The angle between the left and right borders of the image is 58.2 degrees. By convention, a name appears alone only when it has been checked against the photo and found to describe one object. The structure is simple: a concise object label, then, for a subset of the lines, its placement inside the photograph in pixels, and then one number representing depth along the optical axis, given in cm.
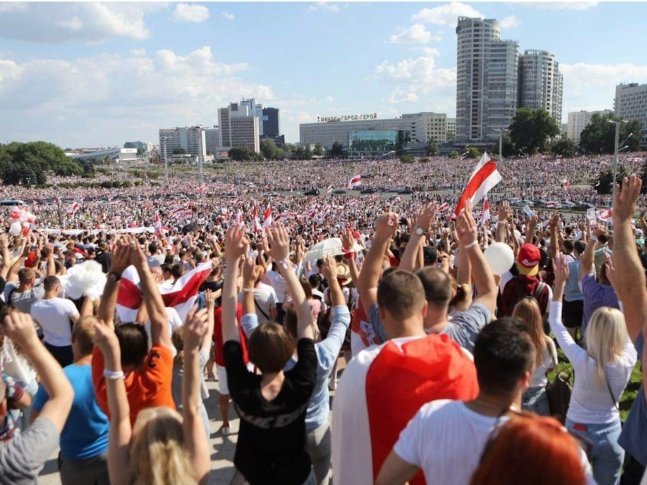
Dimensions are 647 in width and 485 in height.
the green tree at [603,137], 8869
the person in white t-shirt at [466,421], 200
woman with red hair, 152
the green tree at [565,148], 8575
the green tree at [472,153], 9294
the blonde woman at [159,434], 215
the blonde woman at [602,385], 329
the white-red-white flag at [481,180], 960
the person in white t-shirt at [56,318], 528
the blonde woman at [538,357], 369
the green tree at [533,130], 9969
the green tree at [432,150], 12400
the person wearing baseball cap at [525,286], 523
